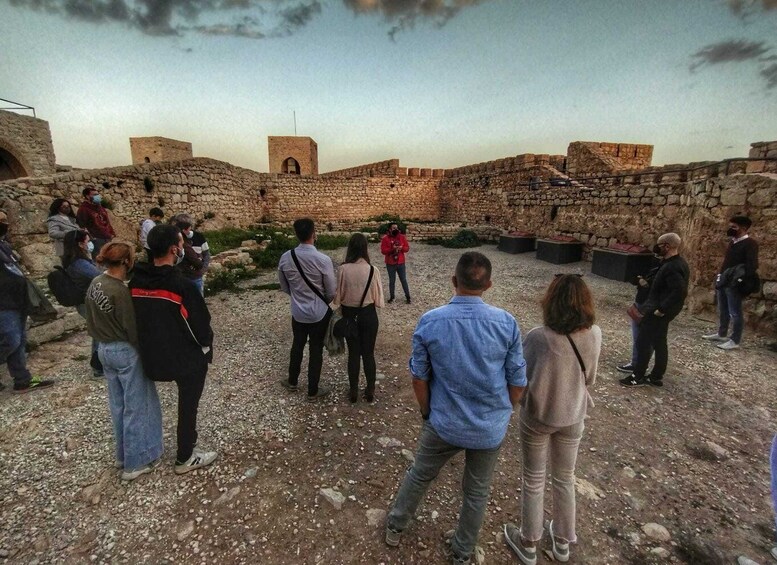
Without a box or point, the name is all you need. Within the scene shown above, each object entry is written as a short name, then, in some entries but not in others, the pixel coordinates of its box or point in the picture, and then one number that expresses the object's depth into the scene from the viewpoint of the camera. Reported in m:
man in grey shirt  3.15
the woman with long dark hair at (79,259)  3.50
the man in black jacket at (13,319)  3.18
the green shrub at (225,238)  10.42
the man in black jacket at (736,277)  4.27
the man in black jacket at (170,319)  2.15
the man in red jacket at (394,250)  6.41
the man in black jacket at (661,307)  3.28
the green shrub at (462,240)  14.18
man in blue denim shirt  1.62
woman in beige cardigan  1.71
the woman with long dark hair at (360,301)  3.14
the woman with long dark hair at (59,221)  4.39
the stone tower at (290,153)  22.87
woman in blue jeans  2.16
